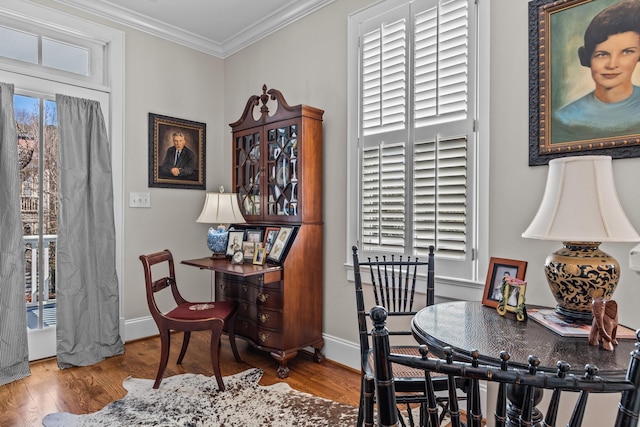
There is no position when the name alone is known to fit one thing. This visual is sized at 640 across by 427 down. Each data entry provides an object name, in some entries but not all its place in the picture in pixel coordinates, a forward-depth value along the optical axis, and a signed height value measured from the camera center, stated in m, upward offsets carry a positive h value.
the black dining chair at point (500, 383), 0.63 -0.29
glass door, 2.77 +0.09
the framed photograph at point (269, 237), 2.78 -0.18
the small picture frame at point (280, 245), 2.64 -0.23
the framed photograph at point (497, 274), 1.58 -0.27
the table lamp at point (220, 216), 2.97 -0.03
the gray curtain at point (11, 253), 2.55 -0.28
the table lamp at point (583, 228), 1.22 -0.05
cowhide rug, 1.99 -1.11
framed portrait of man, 3.41 +0.57
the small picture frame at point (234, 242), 2.99 -0.24
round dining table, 1.03 -0.40
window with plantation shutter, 2.13 +0.52
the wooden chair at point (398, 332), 1.32 -0.60
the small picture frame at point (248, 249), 2.81 -0.28
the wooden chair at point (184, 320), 2.35 -0.68
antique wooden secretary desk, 2.60 -0.22
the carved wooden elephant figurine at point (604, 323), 1.11 -0.33
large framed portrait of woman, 1.60 +0.59
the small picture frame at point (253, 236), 2.89 -0.18
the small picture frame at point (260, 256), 2.68 -0.32
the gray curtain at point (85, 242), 2.81 -0.23
